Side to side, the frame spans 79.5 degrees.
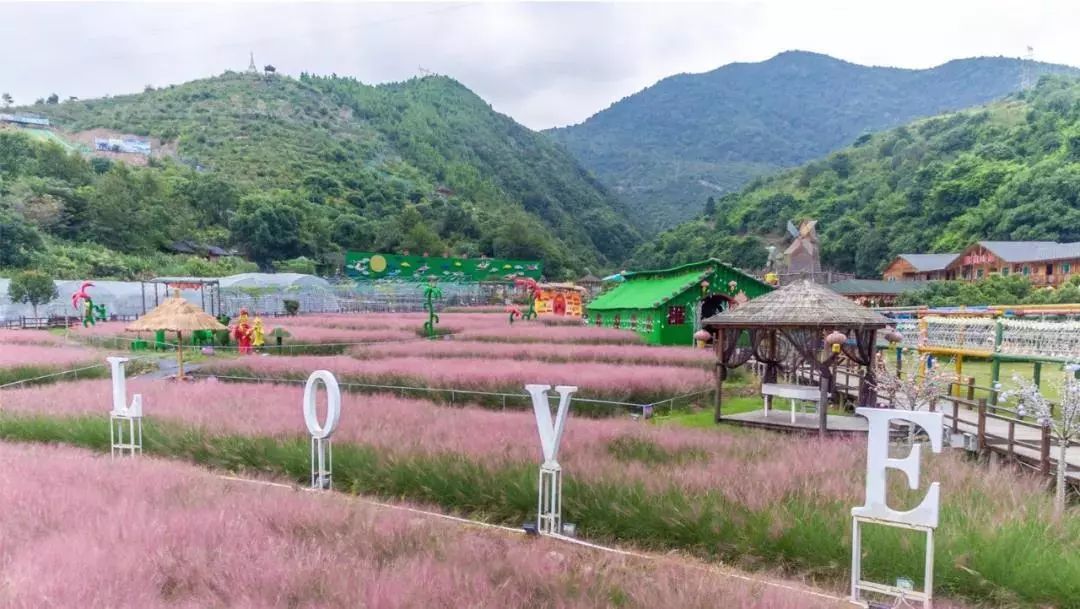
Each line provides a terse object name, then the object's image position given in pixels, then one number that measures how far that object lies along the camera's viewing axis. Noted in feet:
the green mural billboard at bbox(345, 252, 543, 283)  183.52
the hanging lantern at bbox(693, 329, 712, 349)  40.60
